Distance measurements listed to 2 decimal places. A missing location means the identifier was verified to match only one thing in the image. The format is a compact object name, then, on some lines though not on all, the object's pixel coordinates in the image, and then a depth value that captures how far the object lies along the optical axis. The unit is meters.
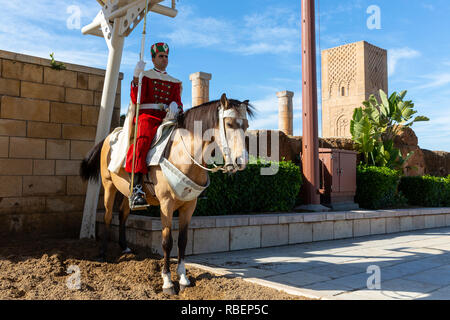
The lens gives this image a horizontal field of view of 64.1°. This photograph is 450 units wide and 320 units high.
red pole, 8.99
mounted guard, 4.10
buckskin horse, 3.38
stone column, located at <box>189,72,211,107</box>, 14.37
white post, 6.09
